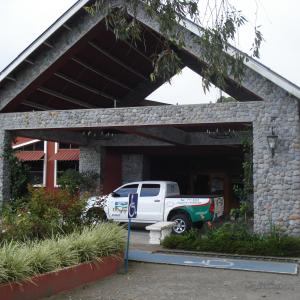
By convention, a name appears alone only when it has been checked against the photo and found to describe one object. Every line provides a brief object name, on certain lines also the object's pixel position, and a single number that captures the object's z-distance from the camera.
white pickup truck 13.42
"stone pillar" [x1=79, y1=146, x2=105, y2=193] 18.43
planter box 6.07
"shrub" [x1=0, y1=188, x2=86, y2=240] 8.38
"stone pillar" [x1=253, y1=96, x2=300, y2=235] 11.03
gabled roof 13.18
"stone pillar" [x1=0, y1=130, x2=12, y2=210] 14.33
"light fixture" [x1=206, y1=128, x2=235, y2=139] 16.27
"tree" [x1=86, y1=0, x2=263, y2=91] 6.17
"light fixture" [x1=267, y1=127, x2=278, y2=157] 11.04
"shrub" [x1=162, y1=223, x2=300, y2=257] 10.13
